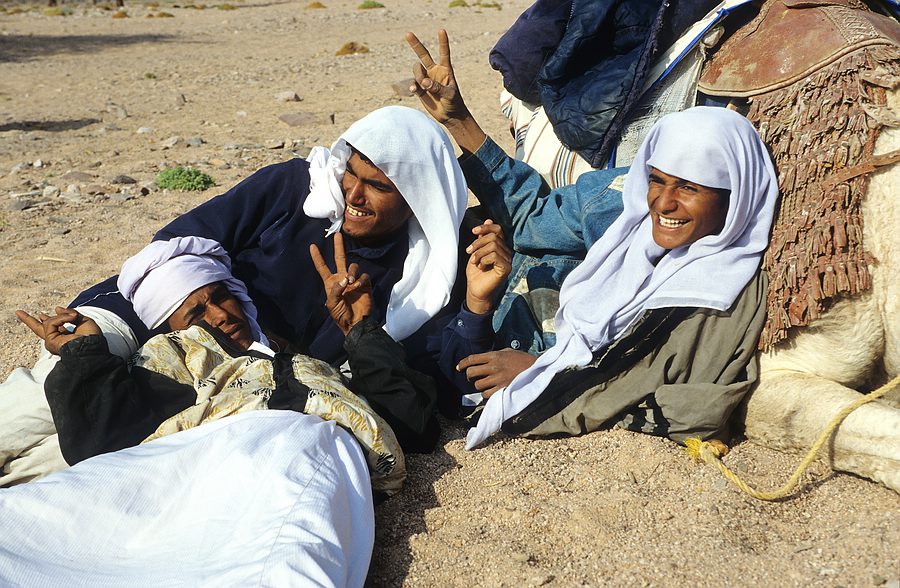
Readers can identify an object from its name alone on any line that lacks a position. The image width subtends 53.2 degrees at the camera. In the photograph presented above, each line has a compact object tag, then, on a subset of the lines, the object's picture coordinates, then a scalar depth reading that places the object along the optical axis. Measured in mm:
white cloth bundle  2424
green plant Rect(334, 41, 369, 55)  15123
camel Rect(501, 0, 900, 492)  3100
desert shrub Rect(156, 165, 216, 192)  7312
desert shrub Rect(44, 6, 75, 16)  25078
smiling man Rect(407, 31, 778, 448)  3258
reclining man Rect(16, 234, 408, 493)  2990
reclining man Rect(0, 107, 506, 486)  3709
